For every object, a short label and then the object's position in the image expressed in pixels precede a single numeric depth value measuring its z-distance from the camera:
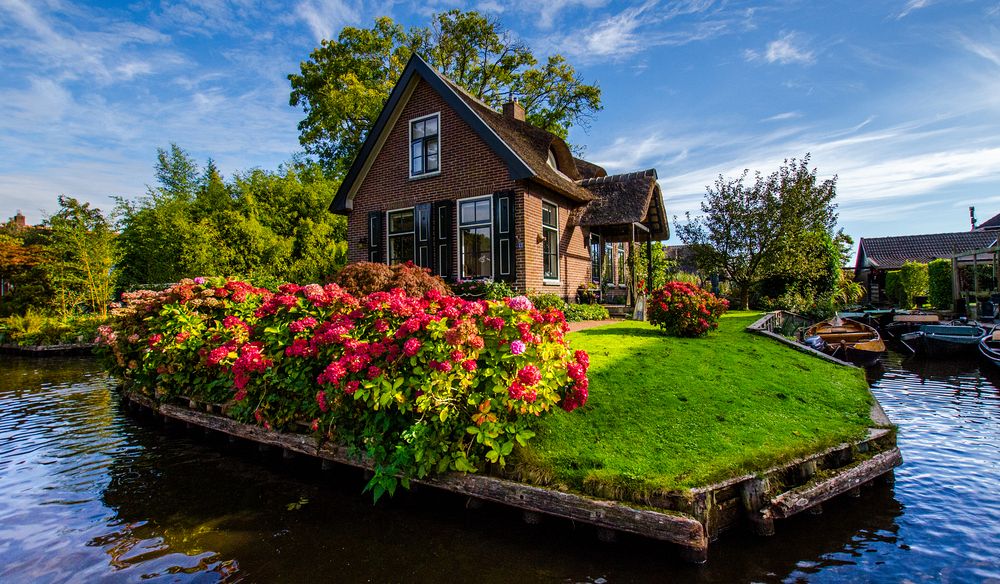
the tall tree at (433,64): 24.22
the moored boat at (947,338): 13.10
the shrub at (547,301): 11.98
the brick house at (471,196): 12.61
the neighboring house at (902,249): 28.45
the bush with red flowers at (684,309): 9.69
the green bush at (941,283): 21.38
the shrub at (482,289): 11.81
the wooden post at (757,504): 3.77
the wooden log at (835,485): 3.84
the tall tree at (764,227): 18.89
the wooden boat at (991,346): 11.51
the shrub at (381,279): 8.16
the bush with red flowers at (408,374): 4.06
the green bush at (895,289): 26.48
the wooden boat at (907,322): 16.17
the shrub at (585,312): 12.73
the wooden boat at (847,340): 12.04
